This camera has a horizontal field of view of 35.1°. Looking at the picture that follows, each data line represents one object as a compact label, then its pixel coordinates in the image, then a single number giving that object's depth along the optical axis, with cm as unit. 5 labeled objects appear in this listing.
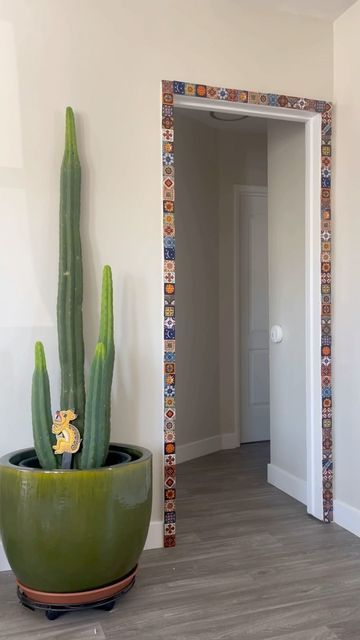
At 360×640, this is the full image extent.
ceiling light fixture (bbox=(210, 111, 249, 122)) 412
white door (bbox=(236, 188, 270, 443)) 465
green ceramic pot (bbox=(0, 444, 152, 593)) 195
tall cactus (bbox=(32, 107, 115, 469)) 213
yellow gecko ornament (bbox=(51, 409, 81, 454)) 213
